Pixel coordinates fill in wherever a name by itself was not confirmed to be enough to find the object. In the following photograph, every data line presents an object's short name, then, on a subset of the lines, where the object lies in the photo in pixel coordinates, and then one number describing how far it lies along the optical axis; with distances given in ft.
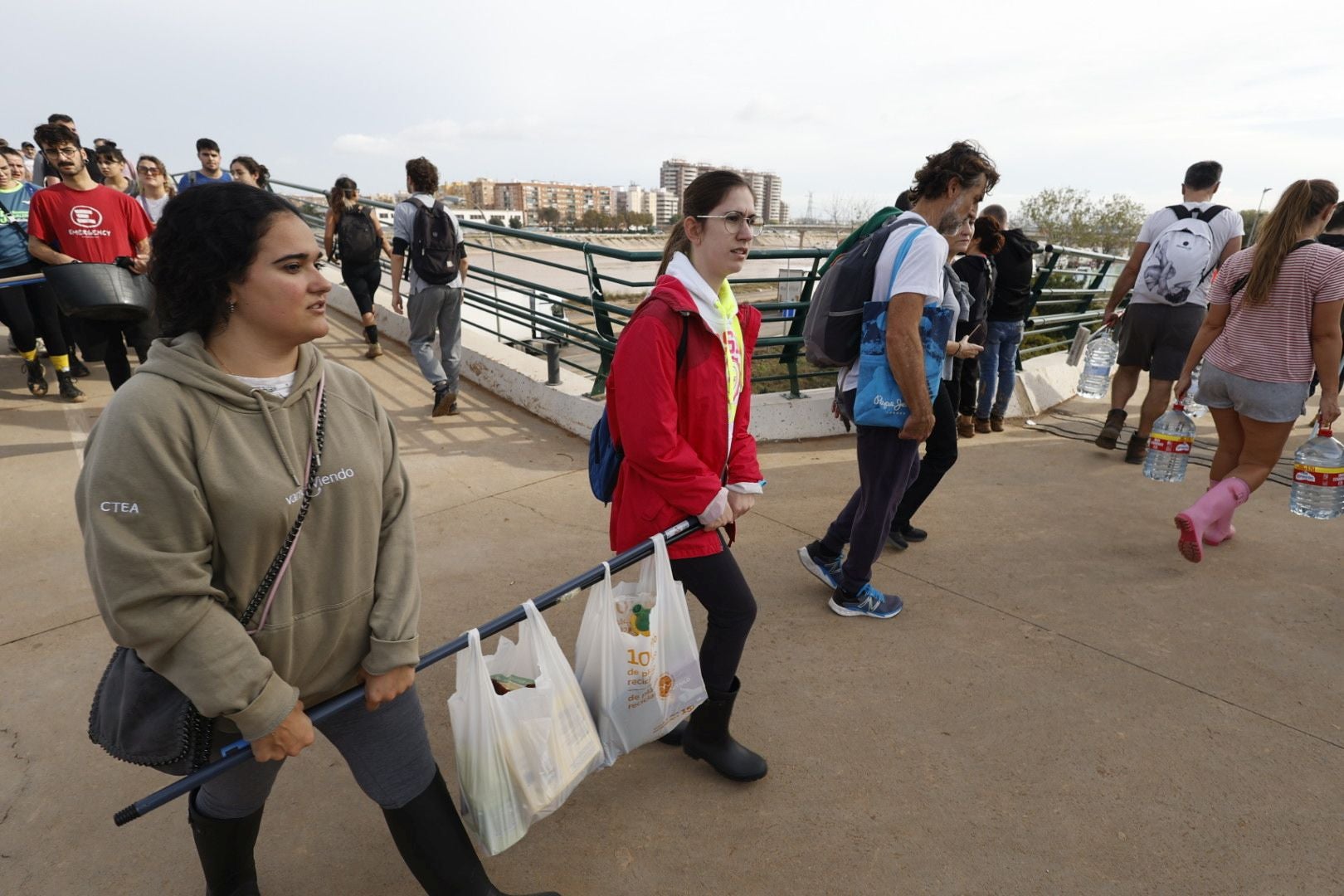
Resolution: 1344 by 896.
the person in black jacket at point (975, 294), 14.67
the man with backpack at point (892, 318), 8.63
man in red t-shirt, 14.61
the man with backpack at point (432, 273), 17.48
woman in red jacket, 6.41
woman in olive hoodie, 3.83
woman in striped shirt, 10.93
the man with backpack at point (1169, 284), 16.06
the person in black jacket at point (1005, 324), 17.95
